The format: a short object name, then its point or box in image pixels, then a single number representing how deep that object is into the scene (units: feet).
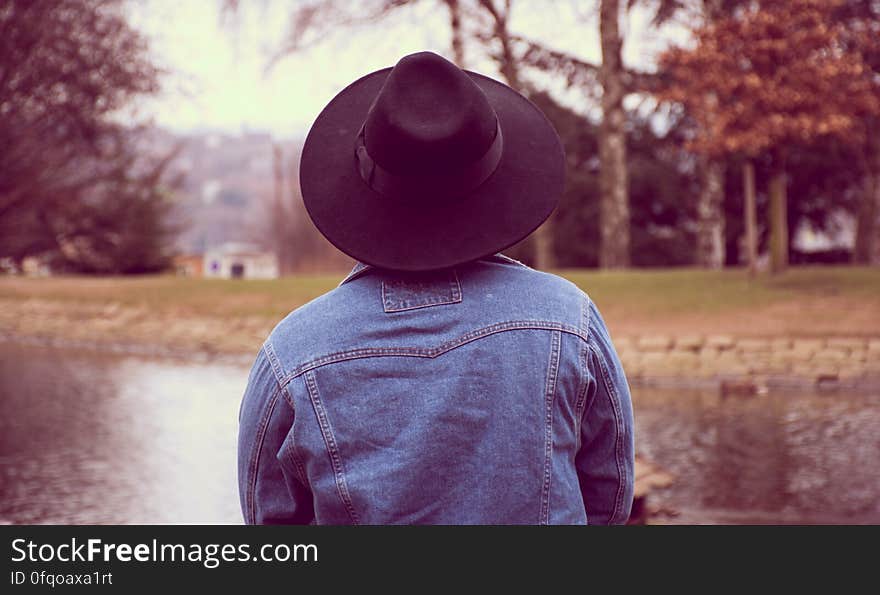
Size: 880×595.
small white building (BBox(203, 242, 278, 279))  249.45
